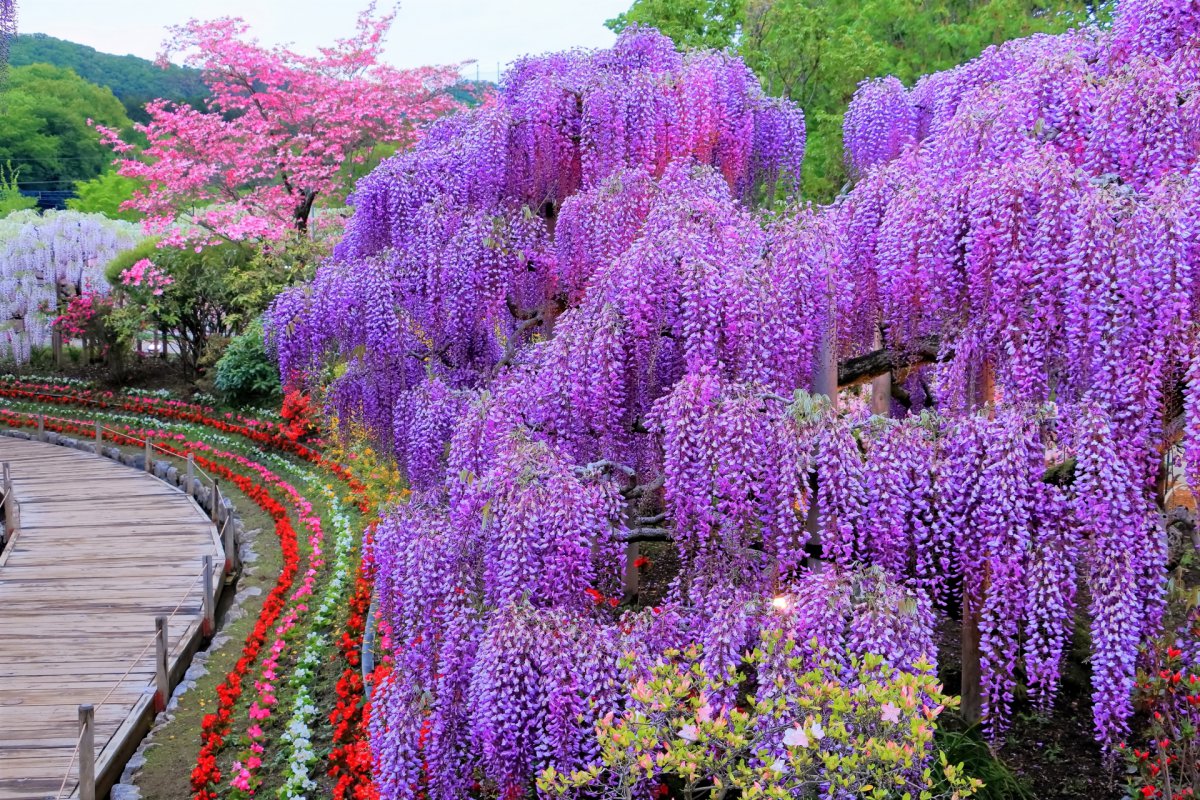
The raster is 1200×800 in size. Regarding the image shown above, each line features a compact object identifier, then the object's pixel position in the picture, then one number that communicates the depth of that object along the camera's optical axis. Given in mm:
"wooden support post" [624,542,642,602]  7568
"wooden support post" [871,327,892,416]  8062
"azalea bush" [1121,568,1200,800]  5070
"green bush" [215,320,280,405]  18141
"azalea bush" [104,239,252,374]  19484
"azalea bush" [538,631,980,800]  3566
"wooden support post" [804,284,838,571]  5074
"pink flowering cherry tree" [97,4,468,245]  18984
